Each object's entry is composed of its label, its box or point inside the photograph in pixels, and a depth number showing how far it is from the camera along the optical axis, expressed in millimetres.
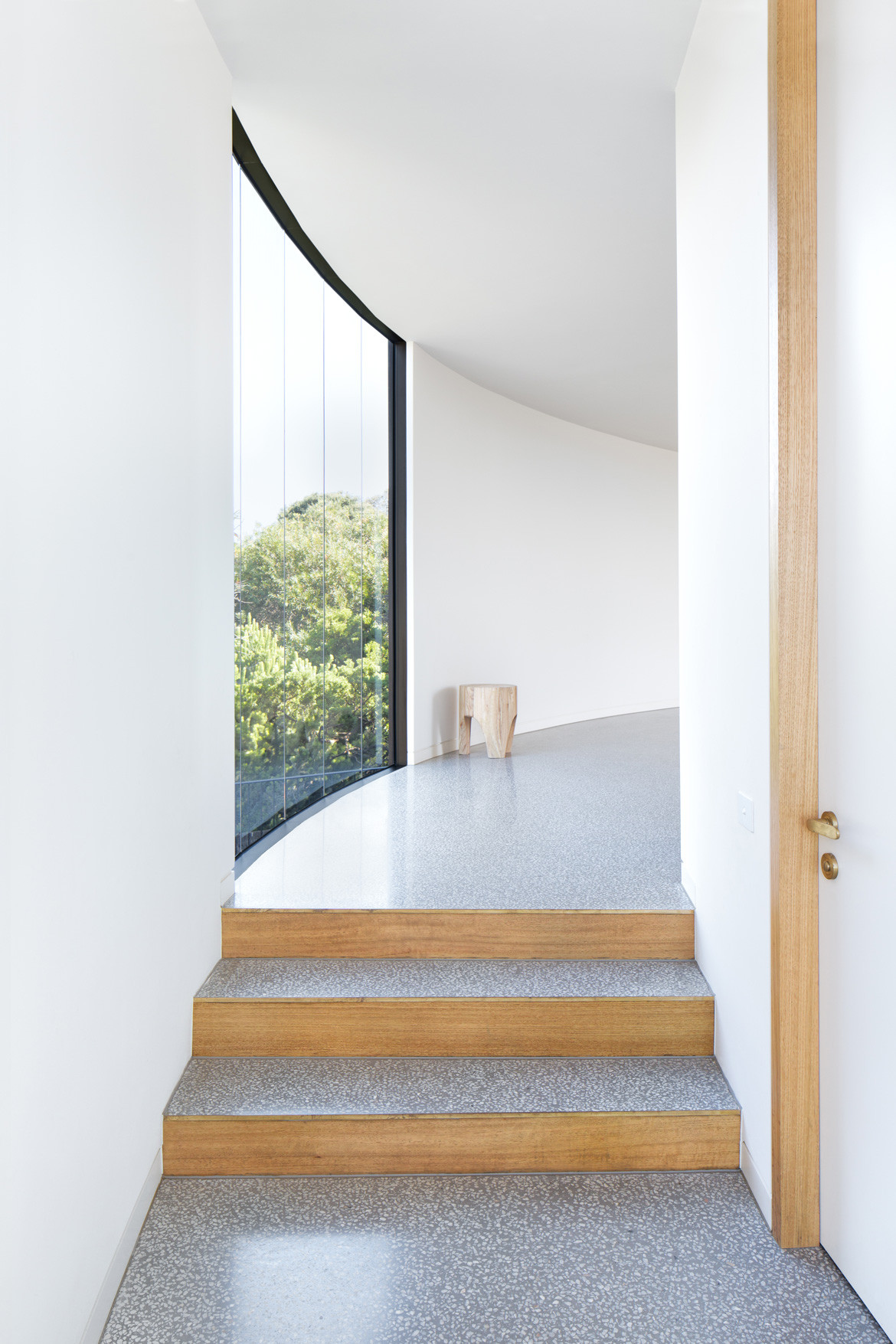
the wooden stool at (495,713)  5660
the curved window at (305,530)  3221
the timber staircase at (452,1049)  1916
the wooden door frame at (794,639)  1651
